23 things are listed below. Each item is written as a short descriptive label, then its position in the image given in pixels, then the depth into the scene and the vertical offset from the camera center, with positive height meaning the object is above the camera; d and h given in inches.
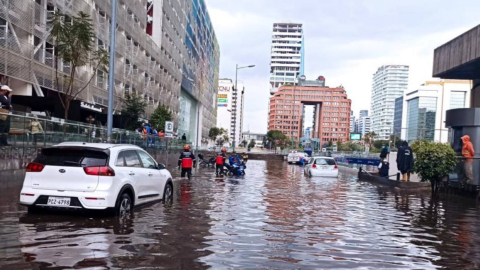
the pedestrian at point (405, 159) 791.1 -32.2
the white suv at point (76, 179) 333.4 -41.4
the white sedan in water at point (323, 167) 1050.1 -72.6
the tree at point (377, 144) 4781.0 -49.5
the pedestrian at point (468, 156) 659.9 -18.5
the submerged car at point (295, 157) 2167.8 -105.4
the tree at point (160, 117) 1753.2 +44.3
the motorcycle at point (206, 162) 1348.1 -96.7
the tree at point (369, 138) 4817.9 +10.2
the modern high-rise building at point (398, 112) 7298.2 +484.6
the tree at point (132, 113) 1418.6 +45.9
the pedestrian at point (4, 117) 506.3 +4.0
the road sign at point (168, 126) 1154.0 +5.9
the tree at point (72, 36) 778.8 +154.0
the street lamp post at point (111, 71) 691.4 +84.8
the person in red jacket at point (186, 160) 764.1 -52.4
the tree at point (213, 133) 4687.5 -20.4
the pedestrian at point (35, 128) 569.9 -7.8
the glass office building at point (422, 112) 5526.6 +383.5
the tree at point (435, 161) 683.4 -28.9
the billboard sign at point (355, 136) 4321.9 +21.7
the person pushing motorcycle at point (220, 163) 994.7 -70.2
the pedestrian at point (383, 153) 991.6 -29.7
